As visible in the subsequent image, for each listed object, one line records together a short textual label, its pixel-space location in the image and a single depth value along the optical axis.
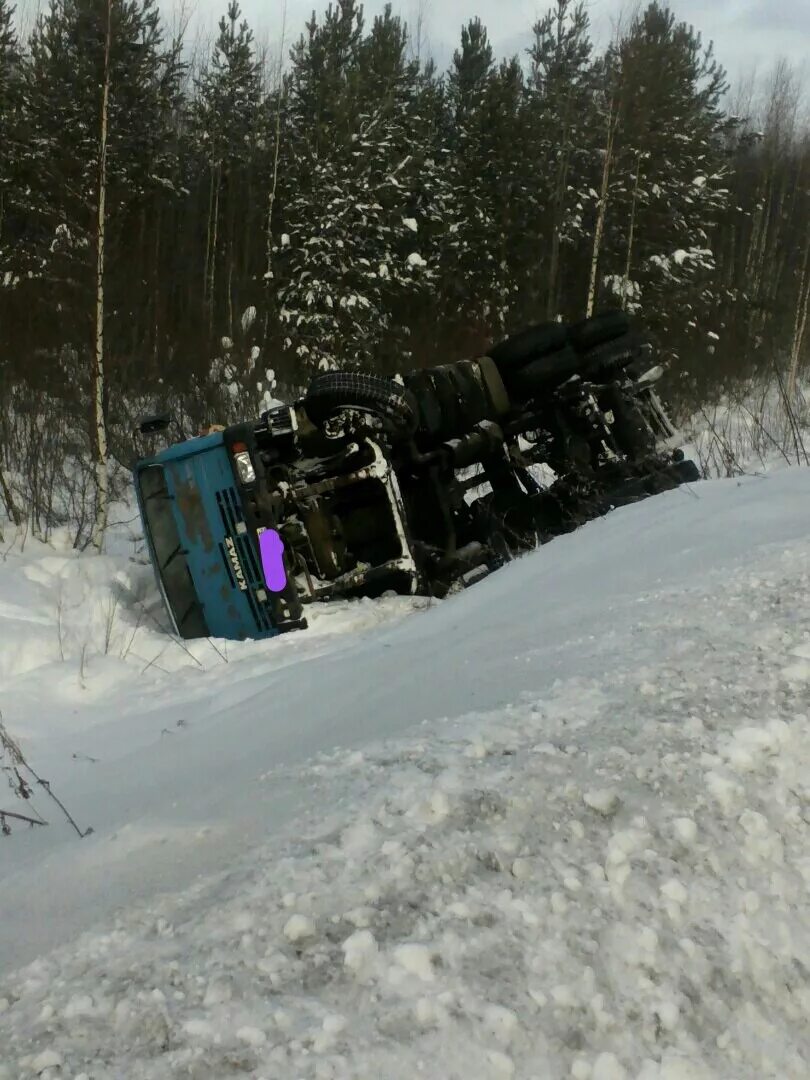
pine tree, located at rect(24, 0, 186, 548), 8.15
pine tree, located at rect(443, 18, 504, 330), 20.59
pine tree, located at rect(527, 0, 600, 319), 19.62
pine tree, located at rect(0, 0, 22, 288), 17.05
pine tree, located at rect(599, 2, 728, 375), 17.39
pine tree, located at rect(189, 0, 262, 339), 20.31
